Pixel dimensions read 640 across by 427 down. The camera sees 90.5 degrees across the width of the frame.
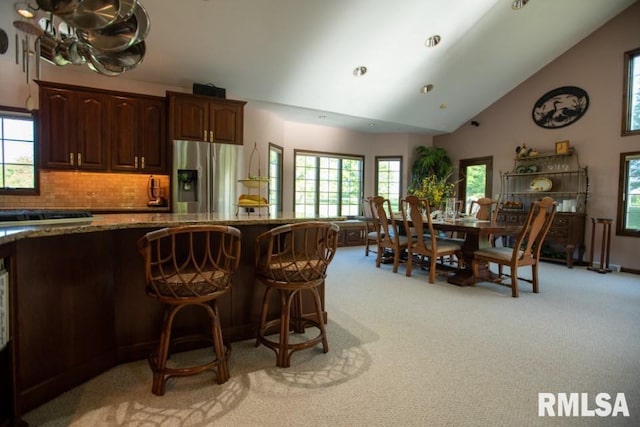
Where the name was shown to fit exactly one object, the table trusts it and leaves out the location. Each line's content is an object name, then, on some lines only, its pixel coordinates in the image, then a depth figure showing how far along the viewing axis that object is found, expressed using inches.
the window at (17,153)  146.8
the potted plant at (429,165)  277.4
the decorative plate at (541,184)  219.0
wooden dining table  142.3
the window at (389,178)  289.9
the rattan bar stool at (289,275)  74.2
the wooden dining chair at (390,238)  173.9
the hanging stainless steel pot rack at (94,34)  62.2
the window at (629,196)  184.7
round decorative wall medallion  208.4
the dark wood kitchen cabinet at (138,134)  155.1
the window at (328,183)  266.1
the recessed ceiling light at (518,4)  165.9
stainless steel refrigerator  158.1
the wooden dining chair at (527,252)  131.4
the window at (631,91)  186.1
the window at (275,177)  232.8
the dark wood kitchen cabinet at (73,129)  143.8
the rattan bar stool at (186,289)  60.9
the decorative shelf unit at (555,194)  196.1
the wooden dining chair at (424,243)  149.8
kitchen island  56.0
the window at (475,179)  261.9
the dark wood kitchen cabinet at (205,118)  158.7
